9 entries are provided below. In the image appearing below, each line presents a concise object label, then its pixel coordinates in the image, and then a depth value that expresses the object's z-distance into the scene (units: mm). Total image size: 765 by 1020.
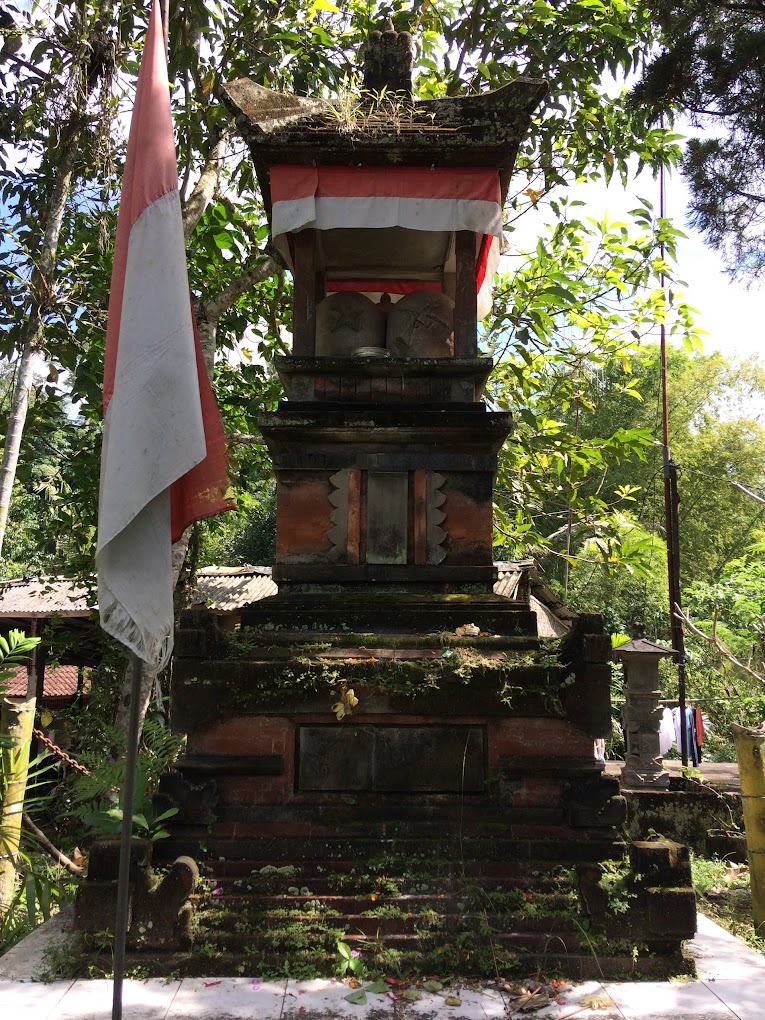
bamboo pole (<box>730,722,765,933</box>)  6492
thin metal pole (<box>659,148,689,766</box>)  10570
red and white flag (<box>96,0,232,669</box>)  3309
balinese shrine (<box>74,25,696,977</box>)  3887
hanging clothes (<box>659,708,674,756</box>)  9934
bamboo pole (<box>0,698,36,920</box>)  4992
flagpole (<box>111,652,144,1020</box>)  2793
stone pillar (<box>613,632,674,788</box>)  7969
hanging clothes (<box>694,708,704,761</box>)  13032
